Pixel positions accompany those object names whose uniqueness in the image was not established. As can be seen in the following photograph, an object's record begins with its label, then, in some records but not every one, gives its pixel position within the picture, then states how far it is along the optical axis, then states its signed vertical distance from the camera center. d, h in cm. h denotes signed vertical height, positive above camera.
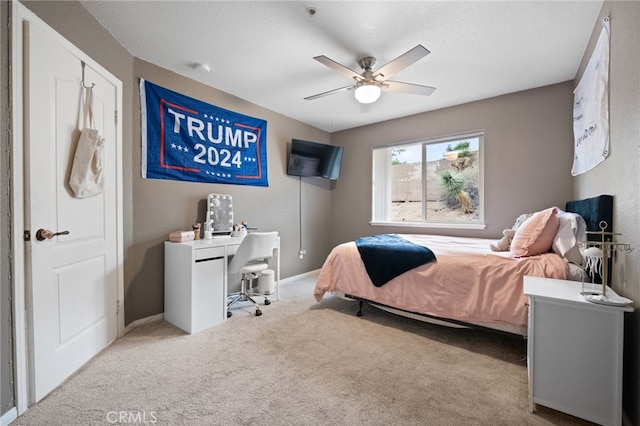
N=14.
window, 360 +42
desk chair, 254 -46
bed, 186 -54
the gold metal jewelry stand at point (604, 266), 127 -34
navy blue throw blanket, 235 -46
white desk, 232 -70
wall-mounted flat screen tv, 396 +81
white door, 146 -10
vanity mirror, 292 -8
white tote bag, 174 +32
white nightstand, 123 -74
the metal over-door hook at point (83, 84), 182 +89
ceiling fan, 204 +119
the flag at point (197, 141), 254 +78
